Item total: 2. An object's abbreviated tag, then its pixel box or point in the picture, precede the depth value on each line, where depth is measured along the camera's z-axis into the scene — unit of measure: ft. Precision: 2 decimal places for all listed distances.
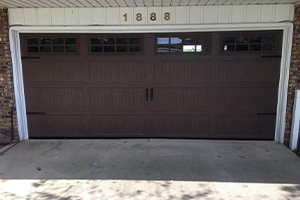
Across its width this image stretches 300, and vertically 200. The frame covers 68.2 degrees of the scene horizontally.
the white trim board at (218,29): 13.76
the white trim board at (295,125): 13.62
